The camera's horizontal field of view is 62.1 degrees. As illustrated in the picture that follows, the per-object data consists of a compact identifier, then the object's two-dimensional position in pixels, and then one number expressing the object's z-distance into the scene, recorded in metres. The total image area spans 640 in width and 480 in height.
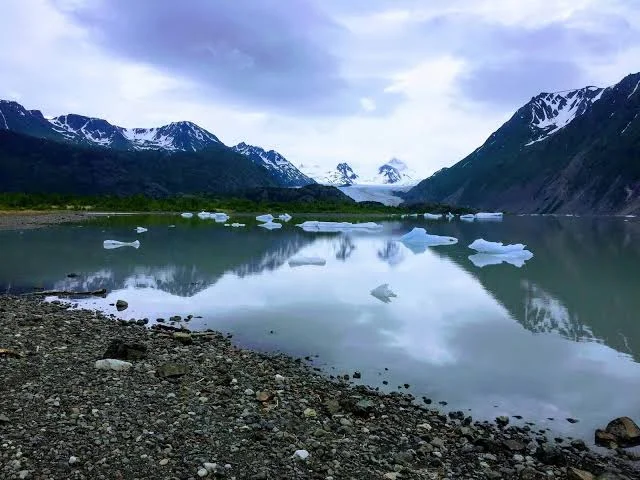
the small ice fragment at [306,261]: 27.30
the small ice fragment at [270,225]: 60.52
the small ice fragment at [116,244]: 32.62
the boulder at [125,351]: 9.62
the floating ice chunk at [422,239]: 41.25
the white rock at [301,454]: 6.37
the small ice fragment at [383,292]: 18.33
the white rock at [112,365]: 9.04
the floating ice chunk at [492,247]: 32.97
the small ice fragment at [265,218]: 77.40
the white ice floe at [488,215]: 117.69
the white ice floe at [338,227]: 59.69
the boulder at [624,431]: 7.41
